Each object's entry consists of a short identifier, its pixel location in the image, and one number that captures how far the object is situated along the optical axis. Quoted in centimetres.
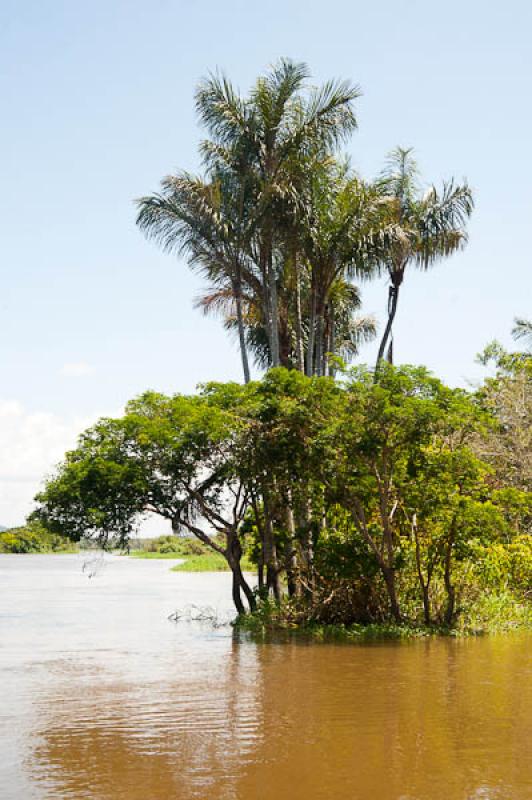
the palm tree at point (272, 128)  2106
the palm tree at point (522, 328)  3247
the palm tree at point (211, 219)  2161
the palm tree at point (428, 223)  2522
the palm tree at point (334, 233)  2153
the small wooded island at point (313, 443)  1681
